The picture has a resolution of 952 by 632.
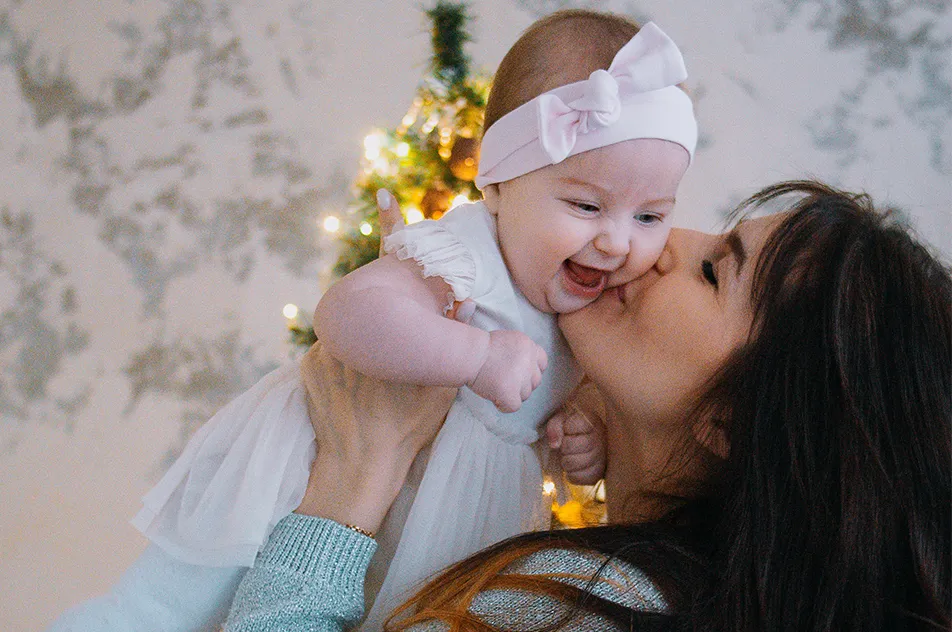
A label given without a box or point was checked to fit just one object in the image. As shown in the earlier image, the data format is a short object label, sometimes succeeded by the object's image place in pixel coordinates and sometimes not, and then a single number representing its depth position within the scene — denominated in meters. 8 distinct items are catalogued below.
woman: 0.89
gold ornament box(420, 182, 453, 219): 2.04
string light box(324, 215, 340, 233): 2.44
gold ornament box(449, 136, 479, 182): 1.99
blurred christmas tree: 2.02
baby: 1.06
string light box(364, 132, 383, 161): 2.11
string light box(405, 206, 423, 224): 2.02
